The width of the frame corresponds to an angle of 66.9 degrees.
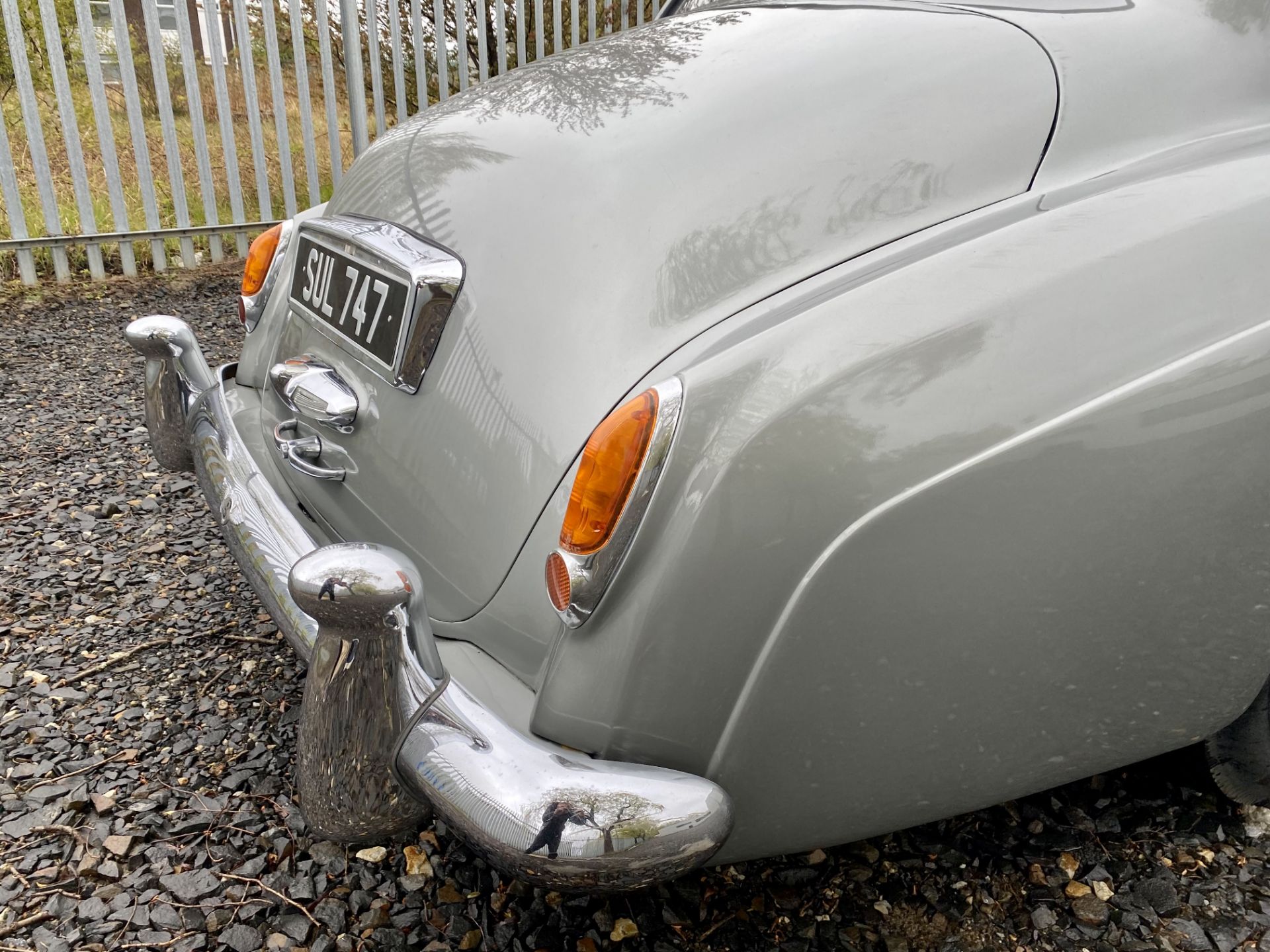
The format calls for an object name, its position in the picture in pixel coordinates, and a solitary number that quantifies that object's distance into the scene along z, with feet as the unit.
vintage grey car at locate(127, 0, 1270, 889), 3.74
